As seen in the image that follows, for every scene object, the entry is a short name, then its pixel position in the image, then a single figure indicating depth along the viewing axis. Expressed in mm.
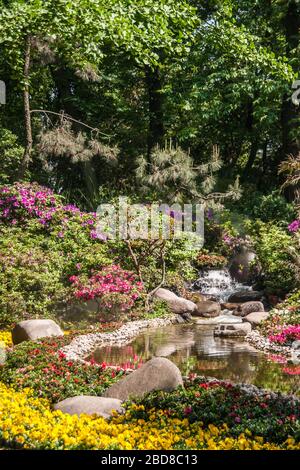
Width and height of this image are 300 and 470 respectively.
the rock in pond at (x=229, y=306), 15611
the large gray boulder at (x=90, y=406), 6035
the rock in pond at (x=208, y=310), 15005
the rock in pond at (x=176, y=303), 14625
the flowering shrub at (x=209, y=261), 18156
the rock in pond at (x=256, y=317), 12625
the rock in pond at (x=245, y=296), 16031
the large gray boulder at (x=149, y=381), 6652
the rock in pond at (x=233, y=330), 11836
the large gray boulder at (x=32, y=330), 10266
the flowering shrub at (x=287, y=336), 10391
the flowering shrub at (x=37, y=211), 15180
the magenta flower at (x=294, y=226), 16984
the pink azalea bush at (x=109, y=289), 12922
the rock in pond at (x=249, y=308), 14266
